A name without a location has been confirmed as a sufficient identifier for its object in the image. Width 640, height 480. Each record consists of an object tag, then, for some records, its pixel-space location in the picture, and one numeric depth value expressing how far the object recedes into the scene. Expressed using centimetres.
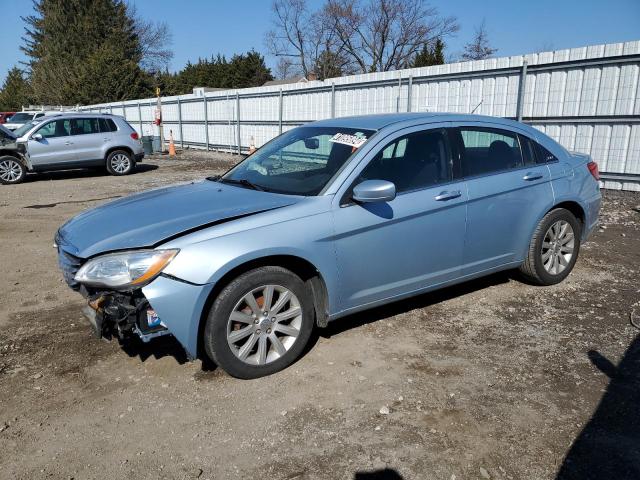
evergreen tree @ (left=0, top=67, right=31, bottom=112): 5966
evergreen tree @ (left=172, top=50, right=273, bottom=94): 6359
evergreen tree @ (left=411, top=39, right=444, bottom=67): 3738
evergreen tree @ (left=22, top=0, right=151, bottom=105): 4703
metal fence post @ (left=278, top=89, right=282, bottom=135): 1680
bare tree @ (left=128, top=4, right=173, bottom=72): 6362
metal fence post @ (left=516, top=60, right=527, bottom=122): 975
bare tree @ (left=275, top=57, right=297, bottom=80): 6122
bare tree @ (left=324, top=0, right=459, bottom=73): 4831
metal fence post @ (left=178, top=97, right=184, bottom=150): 2325
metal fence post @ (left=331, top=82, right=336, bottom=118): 1447
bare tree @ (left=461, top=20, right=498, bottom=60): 4612
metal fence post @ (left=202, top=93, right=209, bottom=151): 2128
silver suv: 1320
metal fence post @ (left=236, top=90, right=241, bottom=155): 1905
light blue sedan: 309
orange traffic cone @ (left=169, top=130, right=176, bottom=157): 2061
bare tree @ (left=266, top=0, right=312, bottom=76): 5675
